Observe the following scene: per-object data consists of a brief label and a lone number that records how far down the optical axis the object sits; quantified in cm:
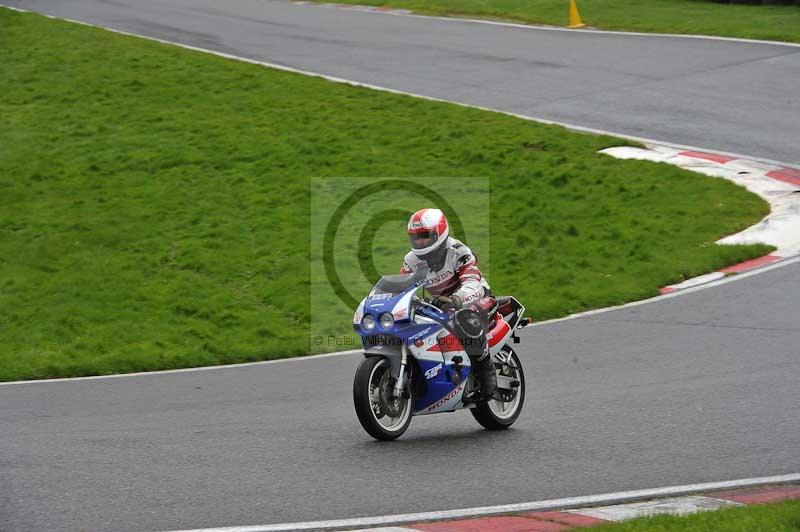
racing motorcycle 1773
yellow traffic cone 5800
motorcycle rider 1823
